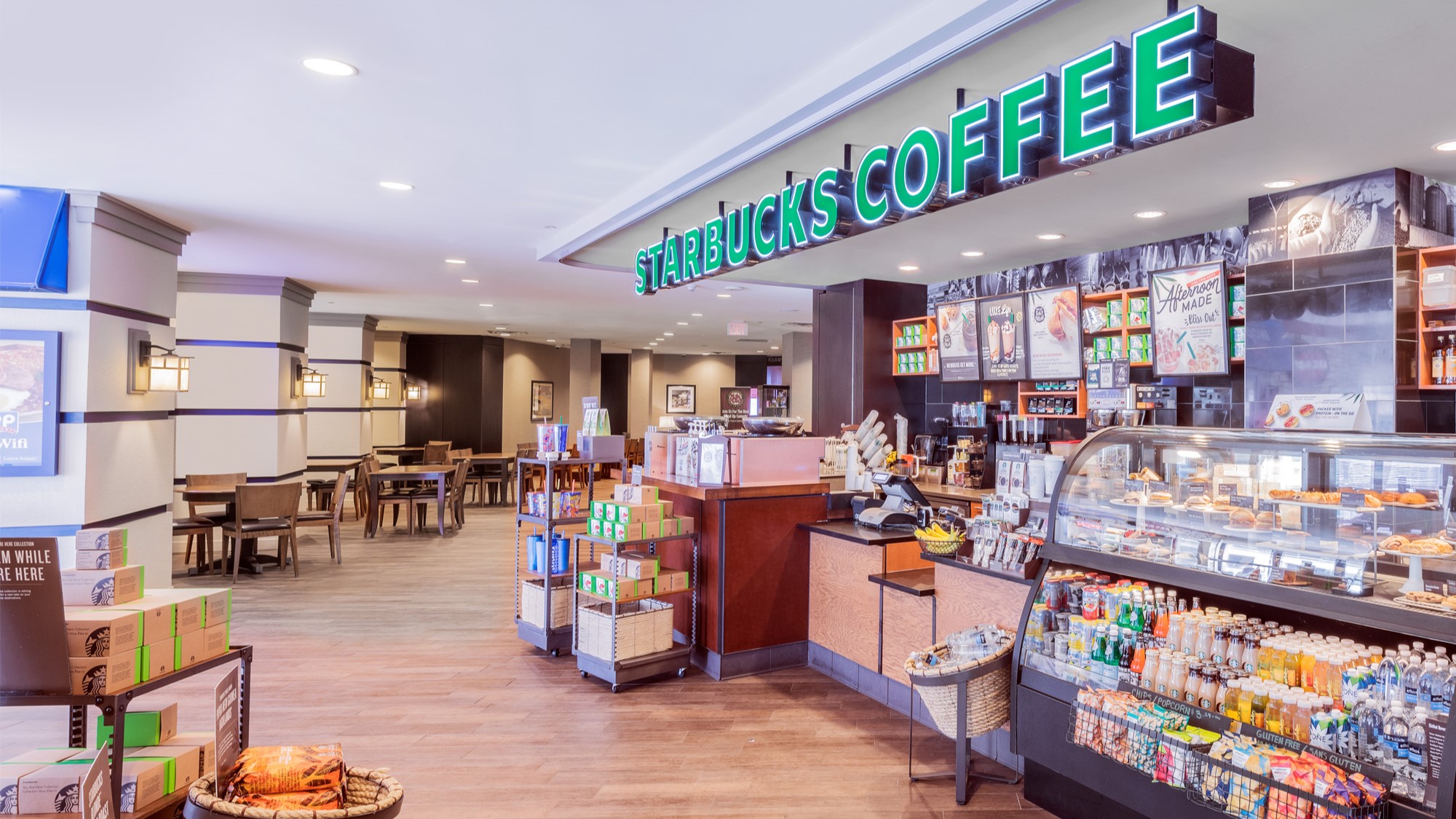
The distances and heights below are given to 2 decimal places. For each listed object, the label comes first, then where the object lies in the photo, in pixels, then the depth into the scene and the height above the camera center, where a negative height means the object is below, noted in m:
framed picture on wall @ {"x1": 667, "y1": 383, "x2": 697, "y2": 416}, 23.50 +0.74
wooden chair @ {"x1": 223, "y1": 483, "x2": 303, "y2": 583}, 7.42 -0.90
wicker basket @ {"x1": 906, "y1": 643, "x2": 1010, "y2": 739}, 3.21 -1.13
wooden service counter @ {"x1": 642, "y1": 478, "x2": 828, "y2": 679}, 4.82 -0.96
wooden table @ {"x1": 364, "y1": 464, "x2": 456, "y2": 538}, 10.12 -0.72
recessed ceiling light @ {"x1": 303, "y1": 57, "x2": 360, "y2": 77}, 3.31 +1.51
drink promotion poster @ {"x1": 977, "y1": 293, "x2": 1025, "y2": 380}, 7.33 +0.85
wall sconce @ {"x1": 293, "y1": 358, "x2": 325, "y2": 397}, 9.52 +0.48
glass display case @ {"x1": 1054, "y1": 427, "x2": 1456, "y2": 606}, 2.29 -0.27
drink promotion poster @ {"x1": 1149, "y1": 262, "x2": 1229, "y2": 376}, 5.71 +0.80
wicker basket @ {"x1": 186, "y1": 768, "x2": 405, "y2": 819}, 1.86 -0.97
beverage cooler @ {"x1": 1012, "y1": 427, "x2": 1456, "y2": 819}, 2.13 -0.67
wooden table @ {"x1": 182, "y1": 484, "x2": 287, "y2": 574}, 7.60 -0.77
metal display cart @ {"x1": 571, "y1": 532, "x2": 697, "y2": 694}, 4.57 -1.43
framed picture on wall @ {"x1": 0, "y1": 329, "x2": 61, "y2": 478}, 5.12 +0.11
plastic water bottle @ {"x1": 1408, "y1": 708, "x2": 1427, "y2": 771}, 2.04 -0.81
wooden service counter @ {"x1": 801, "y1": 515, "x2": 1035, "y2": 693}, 3.71 -0.93
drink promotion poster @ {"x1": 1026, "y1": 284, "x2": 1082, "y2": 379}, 6.85 +0.83
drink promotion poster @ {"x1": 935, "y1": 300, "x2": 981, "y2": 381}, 7.82 +0.85
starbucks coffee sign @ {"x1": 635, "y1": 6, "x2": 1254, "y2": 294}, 2.29 +1.06
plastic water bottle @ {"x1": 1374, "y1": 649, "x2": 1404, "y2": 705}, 2.17 -0.70
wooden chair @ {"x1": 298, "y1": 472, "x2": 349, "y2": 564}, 8.28 -1.04
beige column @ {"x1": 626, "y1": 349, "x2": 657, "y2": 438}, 21.77 +0.88
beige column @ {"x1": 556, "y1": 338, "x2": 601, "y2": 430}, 17.73 +1.15
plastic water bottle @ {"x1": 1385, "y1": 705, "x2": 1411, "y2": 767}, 2.09 -0.83
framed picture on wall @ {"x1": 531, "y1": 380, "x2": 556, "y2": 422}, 18.86 +0.54
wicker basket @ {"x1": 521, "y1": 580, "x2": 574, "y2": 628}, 5.23 -1.22
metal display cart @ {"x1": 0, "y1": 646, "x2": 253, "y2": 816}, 2.09 -0.79
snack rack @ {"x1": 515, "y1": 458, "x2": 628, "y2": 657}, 5.19 -1.10
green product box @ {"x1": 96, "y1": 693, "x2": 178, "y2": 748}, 2.51 -1.00
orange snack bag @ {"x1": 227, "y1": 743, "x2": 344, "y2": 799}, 2.04 -0.93
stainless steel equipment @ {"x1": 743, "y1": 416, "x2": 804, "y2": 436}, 5.29 -0.01
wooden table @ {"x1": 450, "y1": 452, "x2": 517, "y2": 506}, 12.59 -0.59
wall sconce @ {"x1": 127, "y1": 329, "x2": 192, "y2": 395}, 5.86 +0.39
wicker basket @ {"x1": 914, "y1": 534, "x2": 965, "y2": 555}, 3.90 -0.60
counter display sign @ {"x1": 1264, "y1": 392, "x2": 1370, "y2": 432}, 4.65 +0.10
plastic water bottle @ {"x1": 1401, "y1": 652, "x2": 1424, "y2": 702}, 2.13 -0.67
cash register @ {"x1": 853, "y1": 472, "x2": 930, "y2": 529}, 4.65 -0.50
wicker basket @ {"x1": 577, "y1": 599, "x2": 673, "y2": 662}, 4.62 -1.25
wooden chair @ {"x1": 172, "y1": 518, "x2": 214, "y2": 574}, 7.42 -1.08
